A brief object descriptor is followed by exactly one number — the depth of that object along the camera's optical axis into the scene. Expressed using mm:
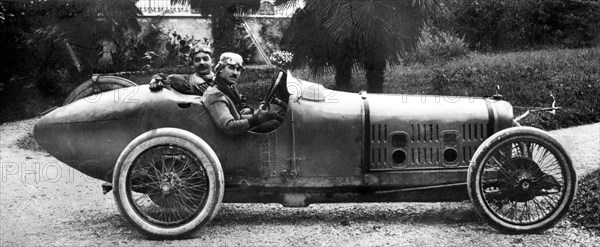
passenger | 5184
